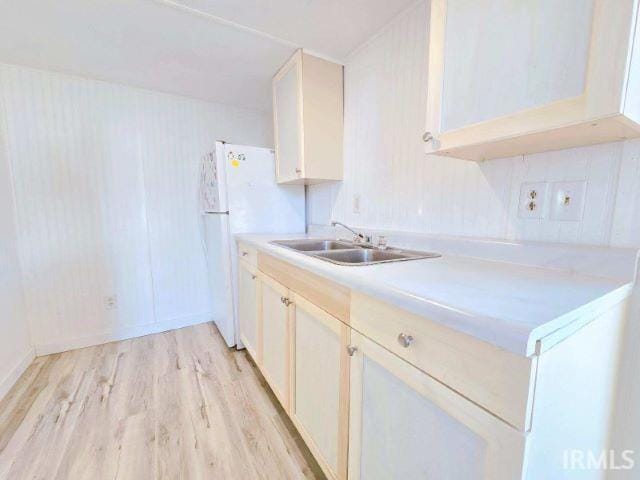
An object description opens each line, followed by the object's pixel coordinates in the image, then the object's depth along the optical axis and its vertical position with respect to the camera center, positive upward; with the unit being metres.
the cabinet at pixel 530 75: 0.56 +0.32
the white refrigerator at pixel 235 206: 2.02 +0.01
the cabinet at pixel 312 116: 1.75 +0.60
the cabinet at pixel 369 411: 0.52 -0.53
